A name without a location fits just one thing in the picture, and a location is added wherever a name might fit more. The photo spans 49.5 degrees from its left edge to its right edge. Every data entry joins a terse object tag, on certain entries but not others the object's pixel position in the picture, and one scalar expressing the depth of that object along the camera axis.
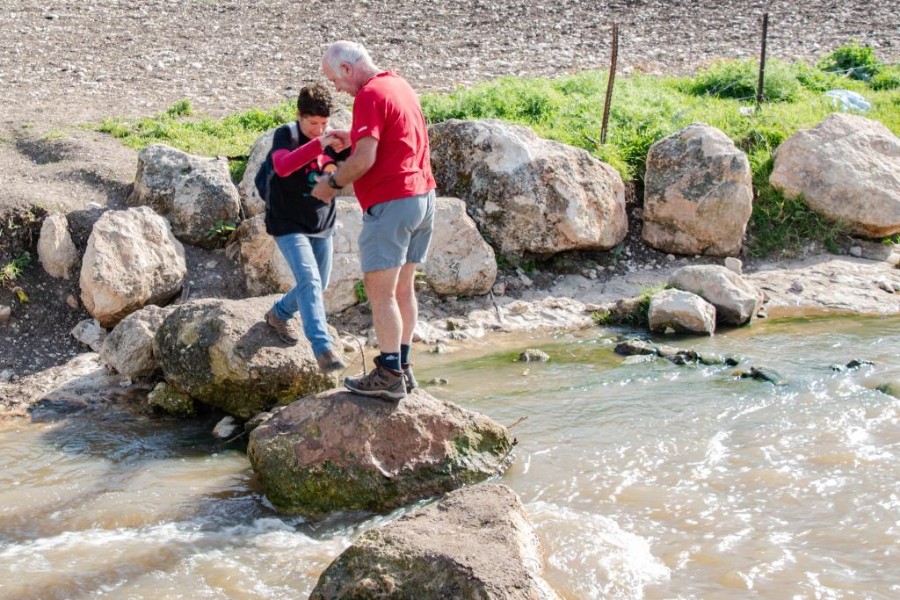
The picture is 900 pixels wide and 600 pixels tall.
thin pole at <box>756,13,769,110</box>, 11.92
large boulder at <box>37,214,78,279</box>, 7.84
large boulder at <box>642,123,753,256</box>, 9.35
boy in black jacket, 5.51
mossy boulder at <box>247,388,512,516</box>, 5.31
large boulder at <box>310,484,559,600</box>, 3.94
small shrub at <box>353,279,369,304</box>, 8.27
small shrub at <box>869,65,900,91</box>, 13.75
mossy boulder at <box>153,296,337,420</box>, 6.20
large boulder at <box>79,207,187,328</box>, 7.48
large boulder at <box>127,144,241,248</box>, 8.45
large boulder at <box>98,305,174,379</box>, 6.91
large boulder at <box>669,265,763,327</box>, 8.27
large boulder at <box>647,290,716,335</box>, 8.07
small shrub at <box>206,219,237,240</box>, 8.49
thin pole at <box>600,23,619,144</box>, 10.26
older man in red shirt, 4.83
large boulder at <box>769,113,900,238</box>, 9.65
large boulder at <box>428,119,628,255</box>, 9.02
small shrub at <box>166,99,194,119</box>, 11.05
